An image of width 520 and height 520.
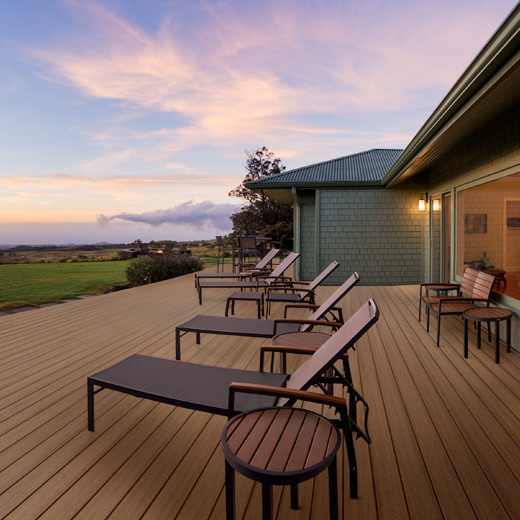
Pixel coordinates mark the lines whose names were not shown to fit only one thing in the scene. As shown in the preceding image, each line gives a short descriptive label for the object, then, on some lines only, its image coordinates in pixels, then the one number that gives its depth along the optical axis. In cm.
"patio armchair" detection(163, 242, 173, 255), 1627
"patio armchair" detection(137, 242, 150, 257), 1668
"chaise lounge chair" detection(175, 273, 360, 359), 344
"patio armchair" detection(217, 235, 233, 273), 1205
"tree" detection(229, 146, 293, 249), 2355
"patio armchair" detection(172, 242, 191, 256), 1682
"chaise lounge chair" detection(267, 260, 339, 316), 525
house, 351
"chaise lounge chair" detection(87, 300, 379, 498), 169
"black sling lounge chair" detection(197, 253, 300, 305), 664
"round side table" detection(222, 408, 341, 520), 122
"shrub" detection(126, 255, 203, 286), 1077
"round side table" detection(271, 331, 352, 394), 277
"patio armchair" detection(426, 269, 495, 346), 412
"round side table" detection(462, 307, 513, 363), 360
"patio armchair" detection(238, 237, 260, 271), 989
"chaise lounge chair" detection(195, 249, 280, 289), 768
